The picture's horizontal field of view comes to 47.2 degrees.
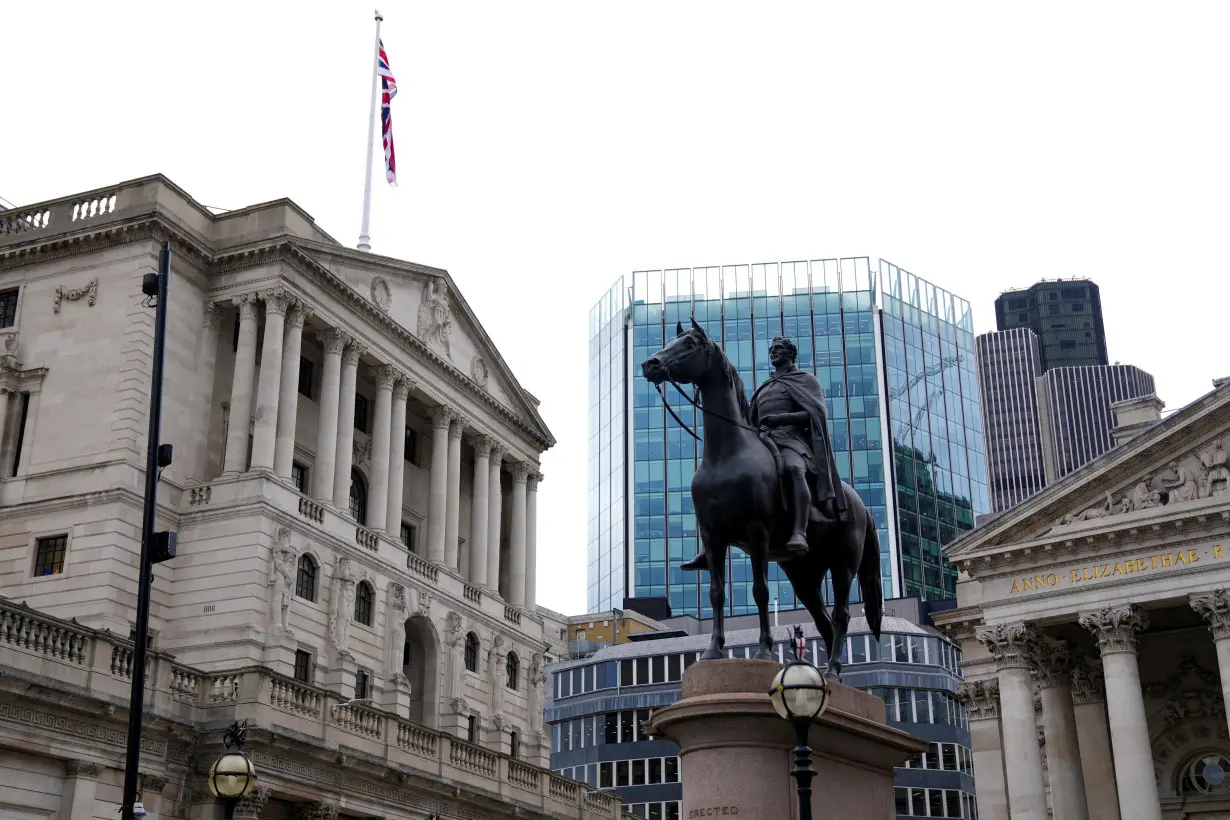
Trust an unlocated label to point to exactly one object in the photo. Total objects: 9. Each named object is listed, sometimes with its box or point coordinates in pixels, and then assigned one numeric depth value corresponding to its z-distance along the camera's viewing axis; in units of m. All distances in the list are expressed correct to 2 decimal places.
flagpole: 61.00
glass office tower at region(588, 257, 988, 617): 134.62
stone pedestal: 14.05
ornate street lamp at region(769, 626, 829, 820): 12.95
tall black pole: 17.48
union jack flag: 60.97
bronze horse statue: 15.26
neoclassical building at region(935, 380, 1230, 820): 46.12
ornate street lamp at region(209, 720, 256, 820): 17.50
